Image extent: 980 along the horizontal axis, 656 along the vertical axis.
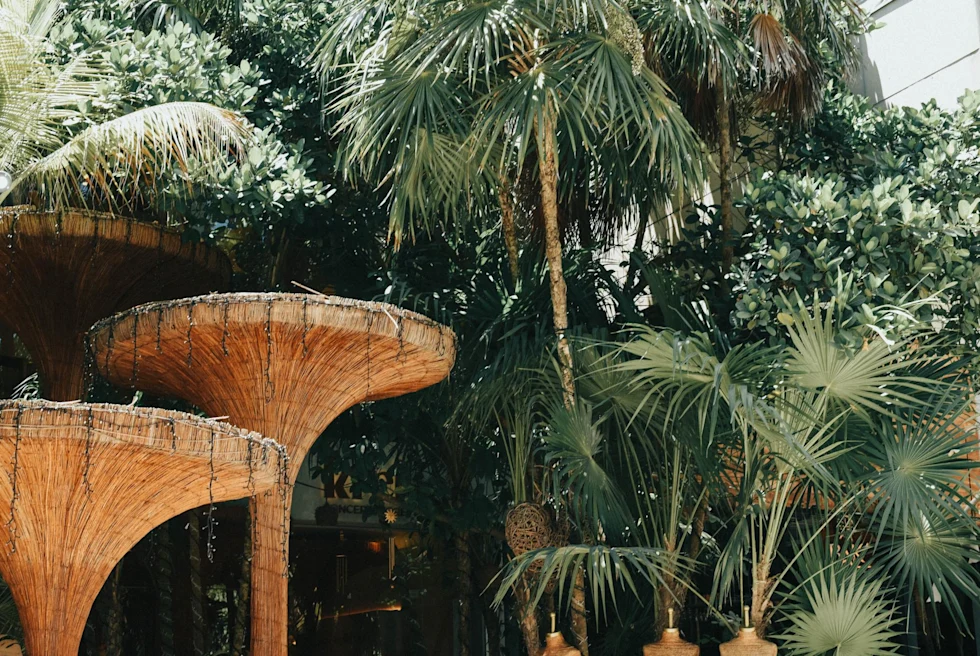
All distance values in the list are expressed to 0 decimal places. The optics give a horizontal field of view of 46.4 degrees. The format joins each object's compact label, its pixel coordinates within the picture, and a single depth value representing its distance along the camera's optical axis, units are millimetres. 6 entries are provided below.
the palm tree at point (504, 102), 7164
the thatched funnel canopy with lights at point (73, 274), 7672
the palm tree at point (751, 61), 8242
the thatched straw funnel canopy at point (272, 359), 6469
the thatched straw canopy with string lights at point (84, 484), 4871
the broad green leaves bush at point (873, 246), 7473
